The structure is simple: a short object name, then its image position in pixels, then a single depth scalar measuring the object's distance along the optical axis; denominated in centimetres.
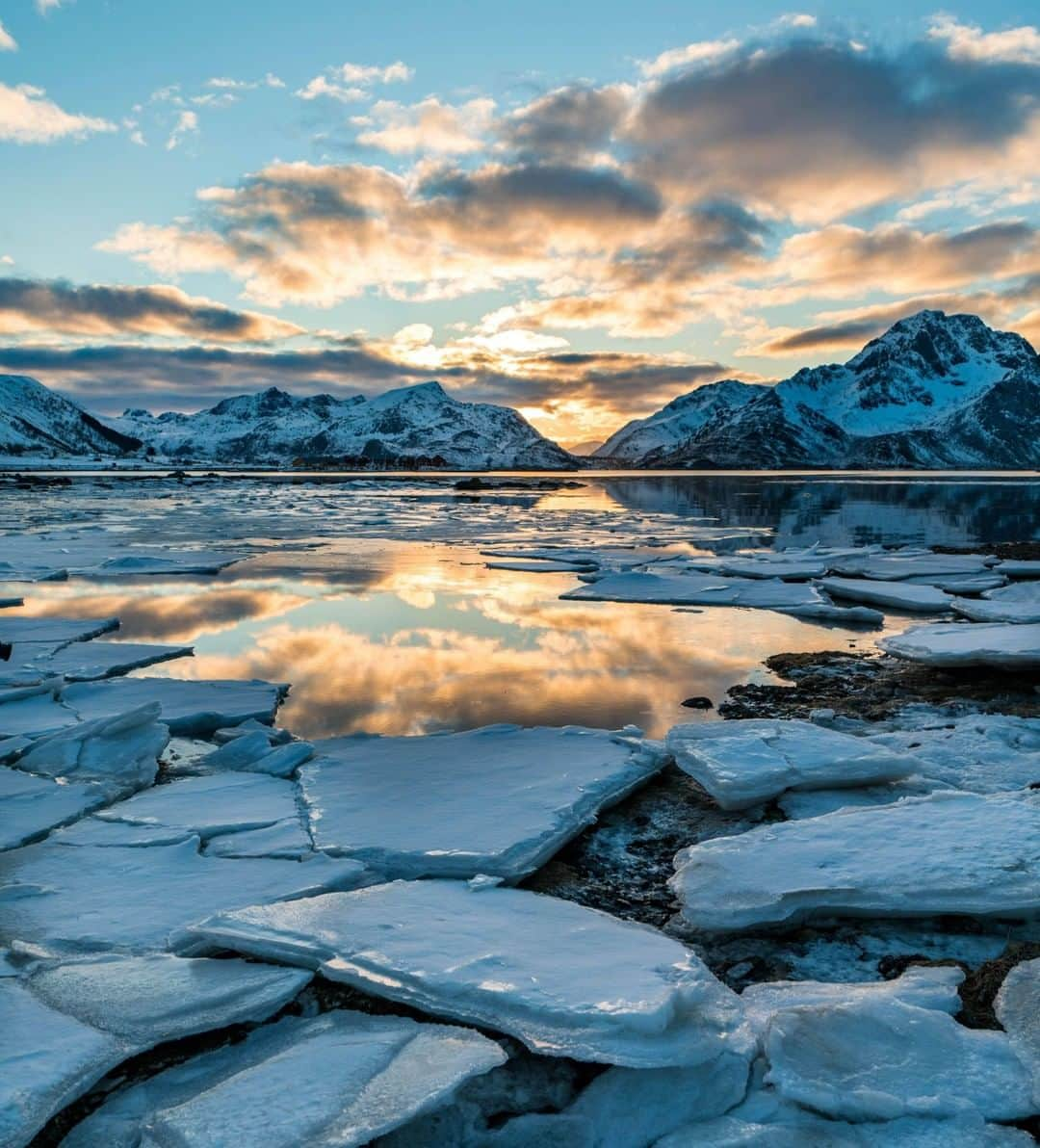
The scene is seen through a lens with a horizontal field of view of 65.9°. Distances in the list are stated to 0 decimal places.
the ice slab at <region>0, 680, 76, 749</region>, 554
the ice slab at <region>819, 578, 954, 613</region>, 1086
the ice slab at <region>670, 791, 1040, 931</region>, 337
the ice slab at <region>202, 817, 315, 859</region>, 386
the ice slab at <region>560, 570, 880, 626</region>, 1077
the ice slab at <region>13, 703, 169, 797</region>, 486
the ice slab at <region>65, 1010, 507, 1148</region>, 218
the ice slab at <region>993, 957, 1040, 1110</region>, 253
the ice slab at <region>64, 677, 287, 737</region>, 598
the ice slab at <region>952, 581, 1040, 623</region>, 898
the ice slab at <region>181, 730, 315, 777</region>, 507
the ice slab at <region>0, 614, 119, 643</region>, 862
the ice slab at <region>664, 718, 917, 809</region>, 459
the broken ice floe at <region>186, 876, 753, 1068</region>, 251
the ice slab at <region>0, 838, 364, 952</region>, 318
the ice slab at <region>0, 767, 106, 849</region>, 403
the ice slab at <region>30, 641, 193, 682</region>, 726
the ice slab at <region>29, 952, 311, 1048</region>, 263
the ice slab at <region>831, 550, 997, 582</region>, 1353
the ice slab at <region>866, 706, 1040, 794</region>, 477
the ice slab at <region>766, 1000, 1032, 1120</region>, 231
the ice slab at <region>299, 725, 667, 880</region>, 383
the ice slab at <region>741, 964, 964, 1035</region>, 279
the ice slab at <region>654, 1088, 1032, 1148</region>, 221
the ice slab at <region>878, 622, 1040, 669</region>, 714
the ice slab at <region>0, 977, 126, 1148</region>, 220
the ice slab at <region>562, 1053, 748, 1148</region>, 229
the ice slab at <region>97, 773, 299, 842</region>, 417
